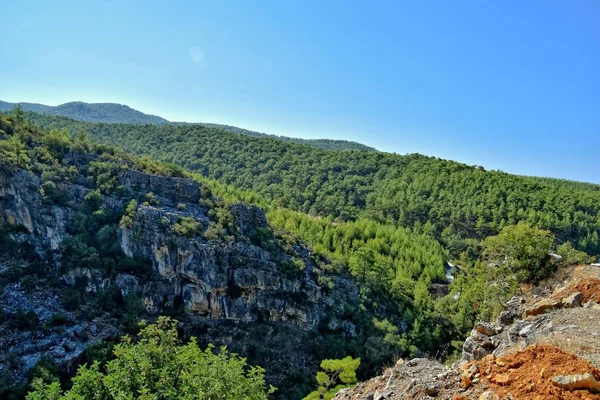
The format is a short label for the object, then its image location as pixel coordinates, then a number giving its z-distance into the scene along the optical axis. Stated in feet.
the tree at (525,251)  79.10
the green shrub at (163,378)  57.88
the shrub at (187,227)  155.94
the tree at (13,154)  150.20
